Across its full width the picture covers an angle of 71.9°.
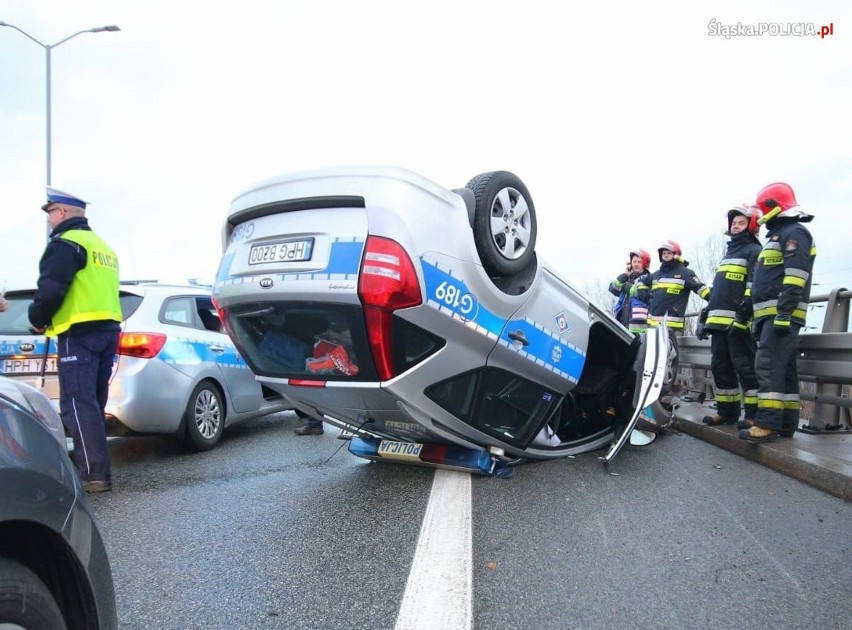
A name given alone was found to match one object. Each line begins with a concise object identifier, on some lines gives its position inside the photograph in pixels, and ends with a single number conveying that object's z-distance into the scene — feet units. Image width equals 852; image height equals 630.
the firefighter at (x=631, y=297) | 28.48
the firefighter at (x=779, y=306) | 14.19
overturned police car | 9.41
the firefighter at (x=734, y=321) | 16.93
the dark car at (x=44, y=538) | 3.90
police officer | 12.31
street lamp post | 47.01
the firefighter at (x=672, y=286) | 23.75
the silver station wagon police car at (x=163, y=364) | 14.58
